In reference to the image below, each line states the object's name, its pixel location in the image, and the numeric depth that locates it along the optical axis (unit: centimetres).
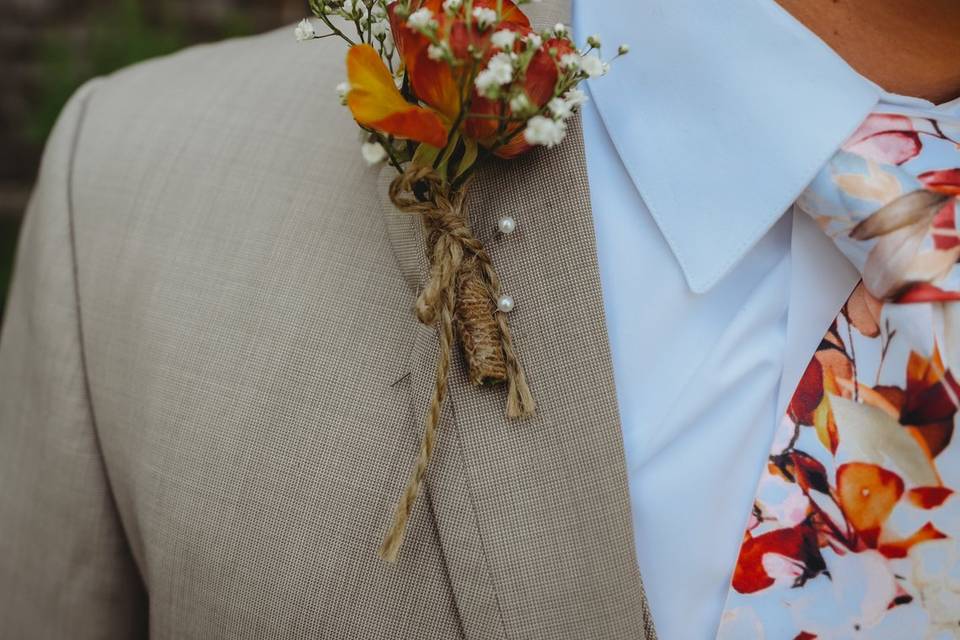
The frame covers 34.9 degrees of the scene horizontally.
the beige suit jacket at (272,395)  39
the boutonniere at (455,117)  35
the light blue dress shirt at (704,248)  40
